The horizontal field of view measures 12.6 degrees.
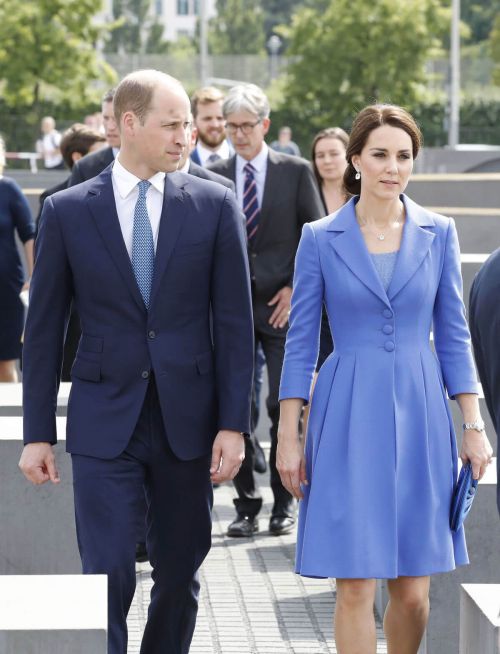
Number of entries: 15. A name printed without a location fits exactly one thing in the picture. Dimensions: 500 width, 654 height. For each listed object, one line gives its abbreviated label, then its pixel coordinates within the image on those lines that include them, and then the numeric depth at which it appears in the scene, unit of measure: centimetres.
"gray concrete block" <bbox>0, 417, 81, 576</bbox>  957
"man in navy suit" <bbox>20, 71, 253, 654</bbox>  707
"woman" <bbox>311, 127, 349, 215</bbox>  1243
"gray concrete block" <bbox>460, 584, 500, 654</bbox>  595
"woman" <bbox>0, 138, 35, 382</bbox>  1472
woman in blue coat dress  698
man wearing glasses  1179
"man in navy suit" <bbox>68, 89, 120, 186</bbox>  1151
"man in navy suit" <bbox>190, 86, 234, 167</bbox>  1410
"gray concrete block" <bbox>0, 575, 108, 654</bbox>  567
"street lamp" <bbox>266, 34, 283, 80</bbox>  8722
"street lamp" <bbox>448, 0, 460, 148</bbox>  7062
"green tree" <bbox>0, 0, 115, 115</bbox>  7010
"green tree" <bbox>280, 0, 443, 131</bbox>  7529
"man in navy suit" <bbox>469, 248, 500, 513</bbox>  580
